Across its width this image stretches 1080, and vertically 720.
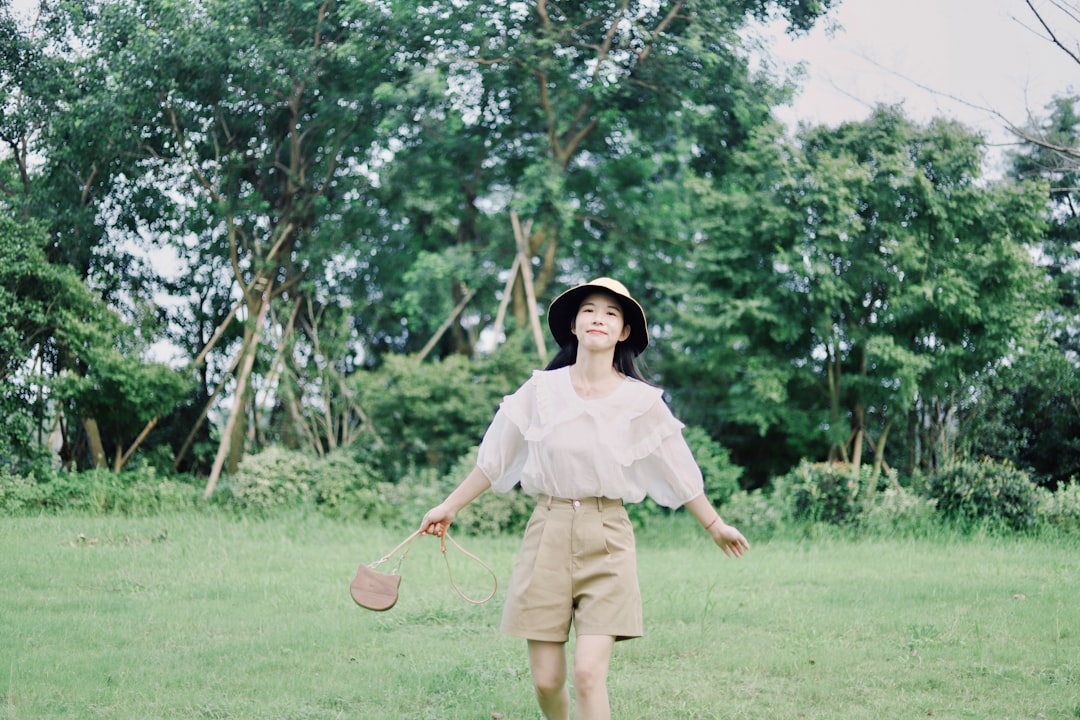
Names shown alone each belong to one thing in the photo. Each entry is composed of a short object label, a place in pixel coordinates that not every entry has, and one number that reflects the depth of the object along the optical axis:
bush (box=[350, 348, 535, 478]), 11.25
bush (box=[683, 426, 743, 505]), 11.14
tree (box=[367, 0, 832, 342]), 12.08
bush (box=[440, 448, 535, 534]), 10.02
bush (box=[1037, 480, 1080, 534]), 9.58
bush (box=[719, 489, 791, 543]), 9.95
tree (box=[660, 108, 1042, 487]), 10.61
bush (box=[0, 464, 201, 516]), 9.91
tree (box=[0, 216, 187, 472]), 10.69
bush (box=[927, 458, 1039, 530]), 9.54
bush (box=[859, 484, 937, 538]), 9.63
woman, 3.30
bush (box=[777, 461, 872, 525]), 9.92
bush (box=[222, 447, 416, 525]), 10.75
